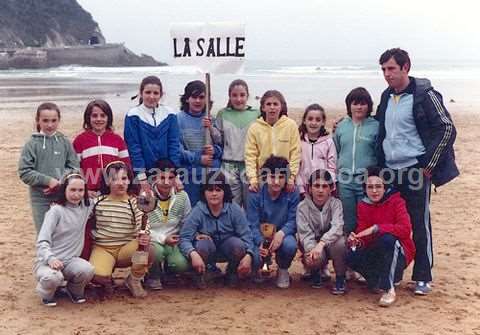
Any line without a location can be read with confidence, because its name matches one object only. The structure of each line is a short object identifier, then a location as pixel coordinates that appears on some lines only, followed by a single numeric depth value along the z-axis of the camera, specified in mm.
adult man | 5070
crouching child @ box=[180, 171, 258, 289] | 5379
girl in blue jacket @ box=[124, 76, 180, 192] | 5688
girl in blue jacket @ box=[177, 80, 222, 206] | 6035
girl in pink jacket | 5629
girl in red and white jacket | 5422
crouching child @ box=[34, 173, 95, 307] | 4926
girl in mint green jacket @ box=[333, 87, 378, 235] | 5516
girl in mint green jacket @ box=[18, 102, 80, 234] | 5215
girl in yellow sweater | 5695
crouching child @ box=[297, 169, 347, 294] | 5336
